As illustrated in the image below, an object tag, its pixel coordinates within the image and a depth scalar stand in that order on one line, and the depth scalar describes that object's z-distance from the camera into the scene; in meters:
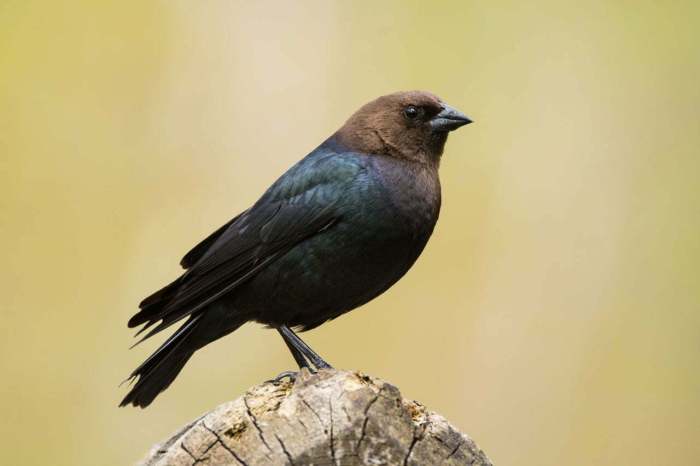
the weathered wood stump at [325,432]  4.68
